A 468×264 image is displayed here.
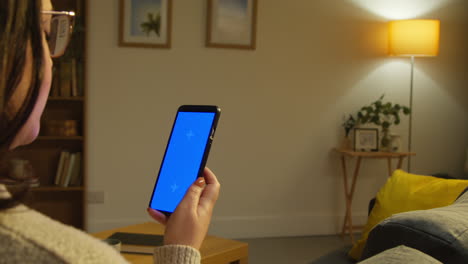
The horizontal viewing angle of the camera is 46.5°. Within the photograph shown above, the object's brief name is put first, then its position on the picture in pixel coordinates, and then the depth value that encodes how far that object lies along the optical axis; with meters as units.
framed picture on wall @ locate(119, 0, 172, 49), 3.97
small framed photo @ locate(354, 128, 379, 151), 4.22
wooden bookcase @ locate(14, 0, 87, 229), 3.79
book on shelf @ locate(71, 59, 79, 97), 3.77
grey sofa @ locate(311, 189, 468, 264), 0.96
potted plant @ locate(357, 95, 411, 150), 4.19
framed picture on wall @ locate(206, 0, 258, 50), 4.10
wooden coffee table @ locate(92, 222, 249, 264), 2.02
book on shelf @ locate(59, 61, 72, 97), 3.75
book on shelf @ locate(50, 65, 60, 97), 3.75
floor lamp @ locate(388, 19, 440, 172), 4.12
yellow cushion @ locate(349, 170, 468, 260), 1.93
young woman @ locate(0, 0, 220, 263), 0.47
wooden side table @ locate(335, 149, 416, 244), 4.12
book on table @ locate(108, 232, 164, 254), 2.06
